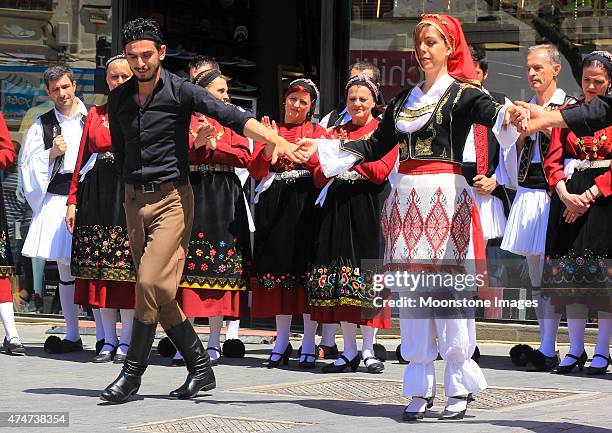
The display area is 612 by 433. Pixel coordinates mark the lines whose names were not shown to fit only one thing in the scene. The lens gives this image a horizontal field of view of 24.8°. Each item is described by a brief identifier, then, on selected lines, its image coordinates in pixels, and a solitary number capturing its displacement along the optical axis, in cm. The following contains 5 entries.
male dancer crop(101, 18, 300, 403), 830
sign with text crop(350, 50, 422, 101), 1278
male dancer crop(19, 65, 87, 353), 1152
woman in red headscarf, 775
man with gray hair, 1065
